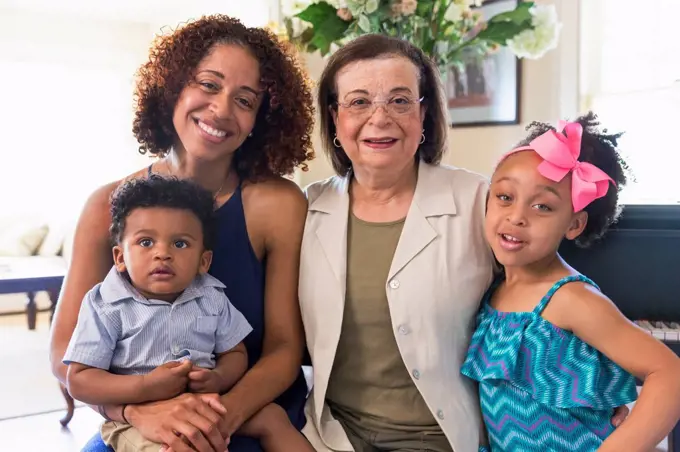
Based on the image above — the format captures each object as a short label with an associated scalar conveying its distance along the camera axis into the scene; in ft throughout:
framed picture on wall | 11.50
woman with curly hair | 5.23
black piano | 5.73
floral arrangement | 6.90
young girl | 4.32
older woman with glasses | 4.85
